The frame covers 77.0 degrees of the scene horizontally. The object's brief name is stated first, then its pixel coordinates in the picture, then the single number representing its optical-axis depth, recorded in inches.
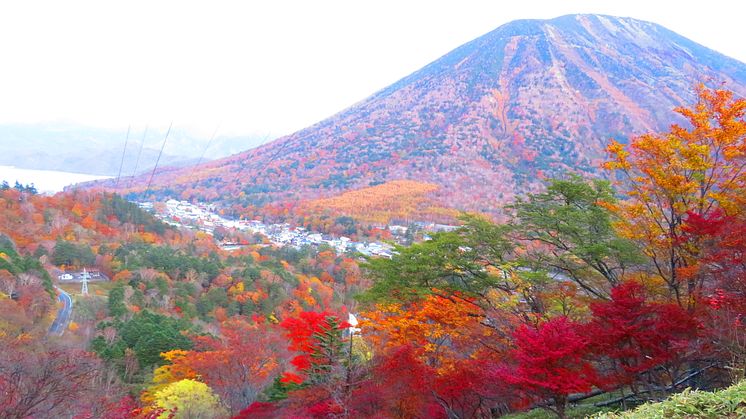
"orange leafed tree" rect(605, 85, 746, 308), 344.2
